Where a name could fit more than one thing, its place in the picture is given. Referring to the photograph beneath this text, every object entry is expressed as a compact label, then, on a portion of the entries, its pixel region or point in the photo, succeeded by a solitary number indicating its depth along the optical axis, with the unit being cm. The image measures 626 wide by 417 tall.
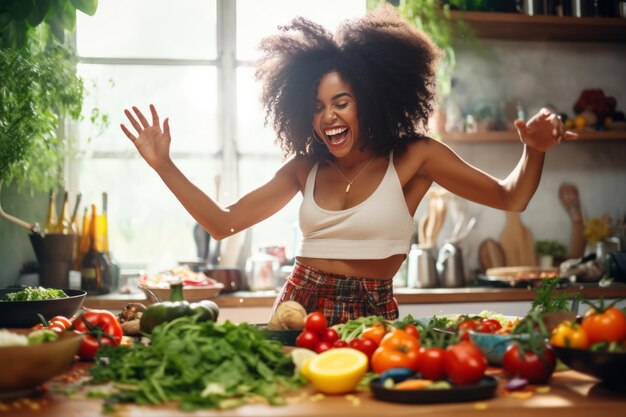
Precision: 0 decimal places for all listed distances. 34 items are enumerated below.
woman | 231
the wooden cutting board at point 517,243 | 432
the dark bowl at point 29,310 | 203
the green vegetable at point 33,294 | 211
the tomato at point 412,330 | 154
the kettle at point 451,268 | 395
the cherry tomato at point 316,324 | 168
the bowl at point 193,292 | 315
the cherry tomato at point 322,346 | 161
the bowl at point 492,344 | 148
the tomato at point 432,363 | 131
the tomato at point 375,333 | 158
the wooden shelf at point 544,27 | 407
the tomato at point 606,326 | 133
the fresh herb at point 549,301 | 159
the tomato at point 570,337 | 134
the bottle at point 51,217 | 384
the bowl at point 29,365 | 127
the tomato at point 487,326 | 158
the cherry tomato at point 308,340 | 165
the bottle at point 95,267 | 383
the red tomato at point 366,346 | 154
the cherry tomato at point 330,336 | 166
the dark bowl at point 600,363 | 127
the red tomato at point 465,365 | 126
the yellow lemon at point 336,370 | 130
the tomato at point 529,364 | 135
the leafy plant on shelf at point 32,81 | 304
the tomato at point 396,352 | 138
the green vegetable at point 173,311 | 165
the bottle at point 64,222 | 385
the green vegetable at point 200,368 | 127
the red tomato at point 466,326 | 152
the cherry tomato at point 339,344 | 160
